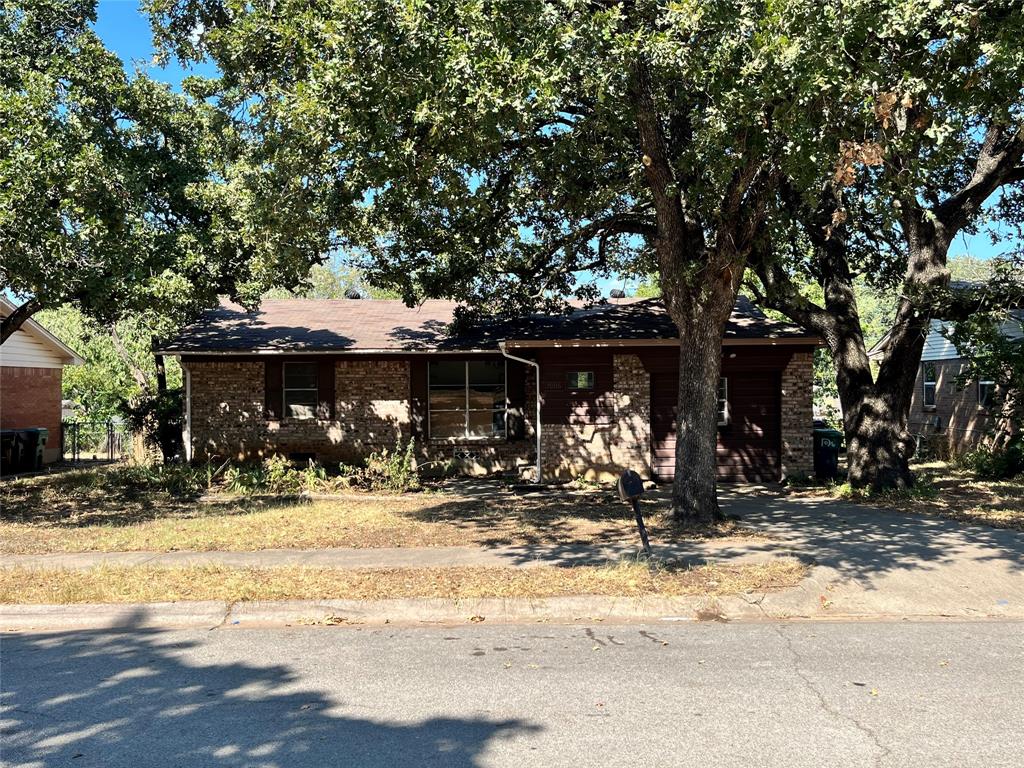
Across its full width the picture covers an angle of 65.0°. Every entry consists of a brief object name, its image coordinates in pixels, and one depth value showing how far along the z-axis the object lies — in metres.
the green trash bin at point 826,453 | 16.43
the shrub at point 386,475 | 15.26
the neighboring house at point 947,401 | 21.11
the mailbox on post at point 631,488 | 8.03
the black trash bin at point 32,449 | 20.48
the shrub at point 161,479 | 15.35
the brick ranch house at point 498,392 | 16.33
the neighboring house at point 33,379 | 20.80
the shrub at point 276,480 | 15.11
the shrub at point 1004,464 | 16.25
